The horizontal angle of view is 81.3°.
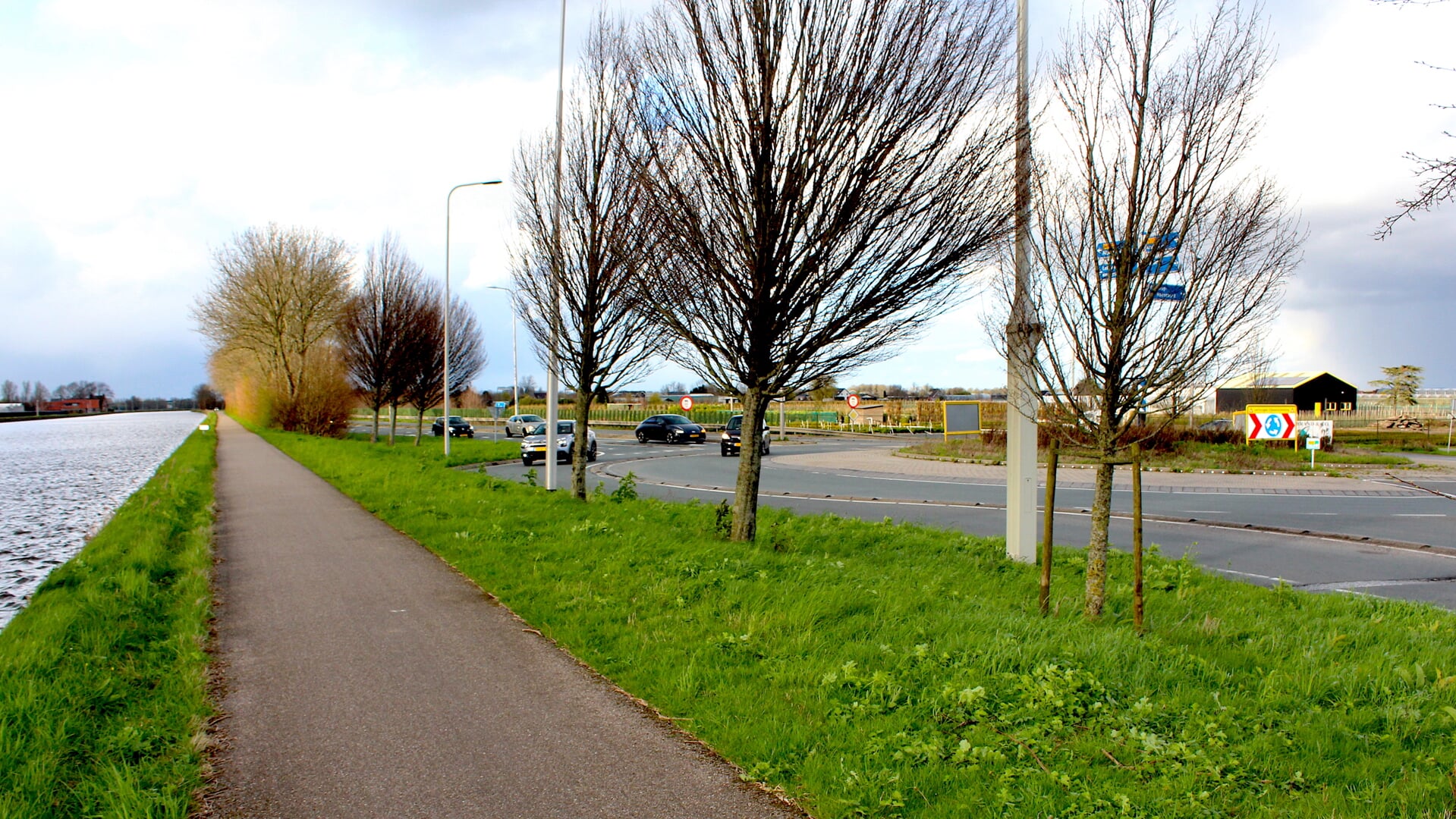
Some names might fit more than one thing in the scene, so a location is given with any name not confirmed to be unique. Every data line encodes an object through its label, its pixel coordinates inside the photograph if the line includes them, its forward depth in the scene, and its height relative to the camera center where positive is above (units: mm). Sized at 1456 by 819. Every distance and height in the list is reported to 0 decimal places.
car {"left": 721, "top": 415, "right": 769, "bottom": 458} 34781 -1168
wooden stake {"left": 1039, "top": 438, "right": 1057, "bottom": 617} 6285 -975
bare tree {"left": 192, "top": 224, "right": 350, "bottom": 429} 47812 +6225
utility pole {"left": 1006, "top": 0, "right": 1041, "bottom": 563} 6738 +208
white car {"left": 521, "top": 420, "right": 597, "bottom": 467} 28344 -1215
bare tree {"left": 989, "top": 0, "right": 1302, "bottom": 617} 5938 +1173
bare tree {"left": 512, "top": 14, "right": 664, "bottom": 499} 13383 +2639
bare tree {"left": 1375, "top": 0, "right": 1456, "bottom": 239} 3855 +1082
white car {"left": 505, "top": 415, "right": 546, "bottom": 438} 52206 -775
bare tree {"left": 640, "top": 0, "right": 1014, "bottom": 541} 7625 +2185
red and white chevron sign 24344 -165
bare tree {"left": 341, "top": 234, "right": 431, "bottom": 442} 35594 +3545
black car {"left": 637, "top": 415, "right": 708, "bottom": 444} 44656 -924
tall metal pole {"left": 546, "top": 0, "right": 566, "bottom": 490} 13766 +943
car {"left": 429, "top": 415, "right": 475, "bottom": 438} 51500 -1107
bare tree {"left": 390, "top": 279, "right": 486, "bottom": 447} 37469 +2877
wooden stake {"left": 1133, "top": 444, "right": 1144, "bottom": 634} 5867 -934
